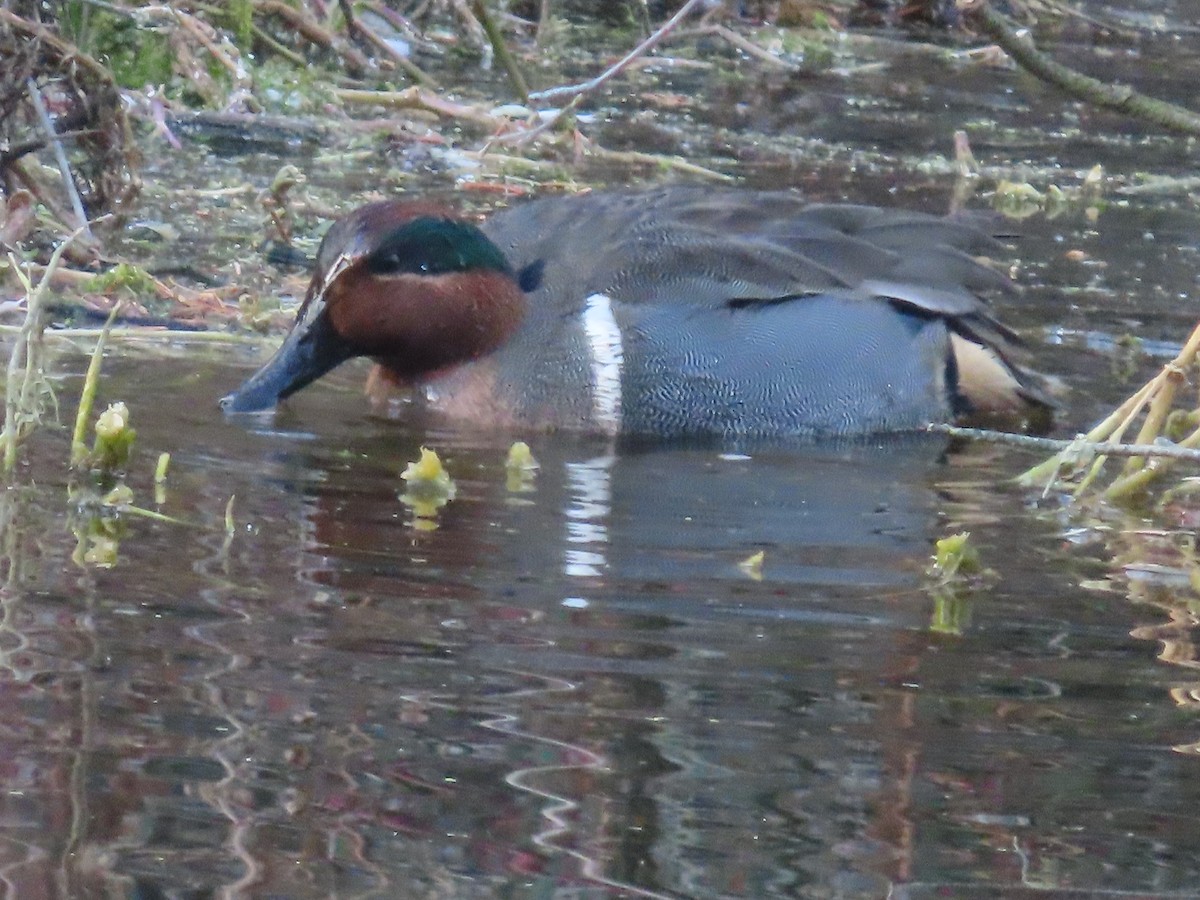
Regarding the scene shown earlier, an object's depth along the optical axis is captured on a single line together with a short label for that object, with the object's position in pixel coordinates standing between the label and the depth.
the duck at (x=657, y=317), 11.84
